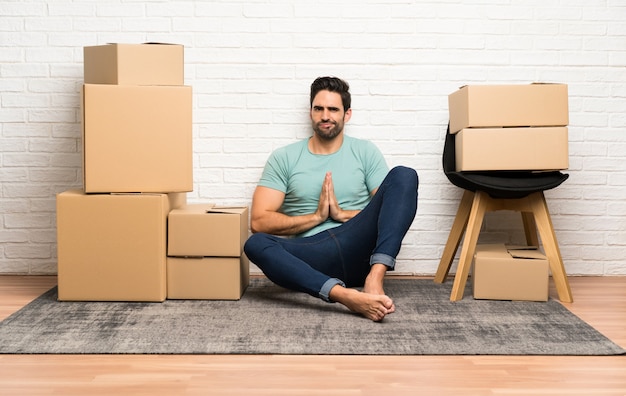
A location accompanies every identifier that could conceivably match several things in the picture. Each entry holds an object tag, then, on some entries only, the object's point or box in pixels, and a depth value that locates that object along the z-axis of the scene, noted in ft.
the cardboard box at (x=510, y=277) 9.02
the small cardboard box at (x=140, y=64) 8.97
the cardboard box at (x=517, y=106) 9.01
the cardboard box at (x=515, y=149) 8.98
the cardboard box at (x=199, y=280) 9.18
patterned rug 6.82
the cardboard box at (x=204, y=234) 9.12
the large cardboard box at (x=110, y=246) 8.87
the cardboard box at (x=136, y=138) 8.89
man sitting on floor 8.50
